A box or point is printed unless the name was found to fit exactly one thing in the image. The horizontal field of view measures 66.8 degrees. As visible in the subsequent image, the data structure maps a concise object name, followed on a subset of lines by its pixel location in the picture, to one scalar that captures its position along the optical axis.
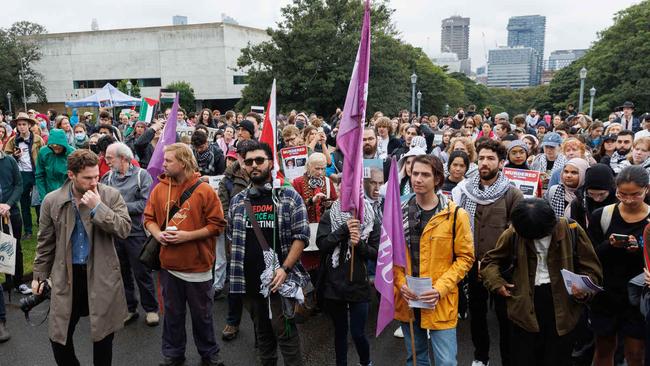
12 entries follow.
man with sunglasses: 3.99
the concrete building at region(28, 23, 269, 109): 59.97
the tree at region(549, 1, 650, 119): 43.31
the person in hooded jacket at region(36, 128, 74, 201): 6.90
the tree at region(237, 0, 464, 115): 35.81
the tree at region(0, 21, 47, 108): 59.41
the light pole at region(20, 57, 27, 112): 60.34
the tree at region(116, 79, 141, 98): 52.50
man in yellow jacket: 3.55
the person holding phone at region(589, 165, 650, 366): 3.55
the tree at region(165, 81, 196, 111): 55.03
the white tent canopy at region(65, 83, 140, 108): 25.94
